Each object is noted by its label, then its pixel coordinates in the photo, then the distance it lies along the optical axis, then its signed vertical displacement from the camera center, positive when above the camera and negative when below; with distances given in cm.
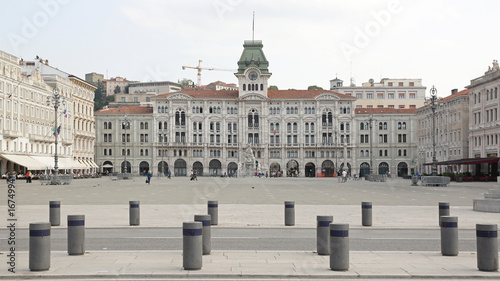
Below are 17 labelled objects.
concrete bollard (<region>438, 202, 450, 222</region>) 1928 -173
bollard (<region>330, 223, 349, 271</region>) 1074 -158
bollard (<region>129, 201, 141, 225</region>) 1919 -178
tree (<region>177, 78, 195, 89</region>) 19428 +2104
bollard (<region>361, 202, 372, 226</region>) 1931 -186
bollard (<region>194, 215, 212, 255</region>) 1284 -157
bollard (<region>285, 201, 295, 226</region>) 1925 -183
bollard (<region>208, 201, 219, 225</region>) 1934 -175
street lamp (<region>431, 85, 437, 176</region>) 5847 +474
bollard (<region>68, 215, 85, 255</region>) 1280 -159
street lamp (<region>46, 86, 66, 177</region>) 6416 +575
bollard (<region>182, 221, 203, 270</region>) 1073 -154
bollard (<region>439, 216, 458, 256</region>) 1284 -170
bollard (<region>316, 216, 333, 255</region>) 1298 -168
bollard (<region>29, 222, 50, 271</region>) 1061 -150
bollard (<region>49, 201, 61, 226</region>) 1931 -175
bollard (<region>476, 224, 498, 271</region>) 1068 -161
